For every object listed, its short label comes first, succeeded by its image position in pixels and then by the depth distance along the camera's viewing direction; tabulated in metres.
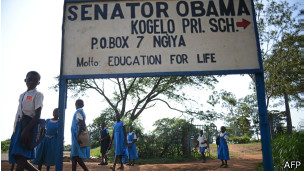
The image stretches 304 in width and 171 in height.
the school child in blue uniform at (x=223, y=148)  8.02
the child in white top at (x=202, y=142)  10.02
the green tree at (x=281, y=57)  11.84
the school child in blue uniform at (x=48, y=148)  5.15
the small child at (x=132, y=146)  8.84
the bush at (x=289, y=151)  4.81
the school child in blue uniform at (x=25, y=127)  2.84
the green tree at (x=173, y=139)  13.03
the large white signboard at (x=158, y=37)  3.15
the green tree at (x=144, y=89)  16.58
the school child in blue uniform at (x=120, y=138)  6.57
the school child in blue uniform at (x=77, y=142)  4.25
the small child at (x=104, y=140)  8.35
